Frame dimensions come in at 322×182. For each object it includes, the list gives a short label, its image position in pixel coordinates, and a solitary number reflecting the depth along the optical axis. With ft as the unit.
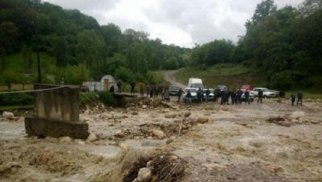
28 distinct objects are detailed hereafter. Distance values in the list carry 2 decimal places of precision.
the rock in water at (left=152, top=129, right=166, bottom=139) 80.03
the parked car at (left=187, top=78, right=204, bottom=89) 167.72
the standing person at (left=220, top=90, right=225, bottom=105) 142.20
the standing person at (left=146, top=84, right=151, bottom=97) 161.31
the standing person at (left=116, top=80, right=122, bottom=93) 174.50
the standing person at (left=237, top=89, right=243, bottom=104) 146.82
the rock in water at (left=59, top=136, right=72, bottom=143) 77.09
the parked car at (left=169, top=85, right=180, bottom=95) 176.96
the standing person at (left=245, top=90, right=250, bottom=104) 149.50
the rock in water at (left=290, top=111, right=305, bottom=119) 103.04
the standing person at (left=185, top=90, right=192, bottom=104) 142.92
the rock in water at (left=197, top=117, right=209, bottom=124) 91.08
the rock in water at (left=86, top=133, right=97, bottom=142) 78.58
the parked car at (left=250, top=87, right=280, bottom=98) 188.96
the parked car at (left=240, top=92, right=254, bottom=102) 150.82
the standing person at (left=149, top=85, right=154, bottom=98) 158.11
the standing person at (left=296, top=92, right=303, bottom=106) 146.41
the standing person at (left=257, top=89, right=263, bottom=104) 157.27
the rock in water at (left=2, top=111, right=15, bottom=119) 115.55
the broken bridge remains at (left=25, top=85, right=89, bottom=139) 79.71
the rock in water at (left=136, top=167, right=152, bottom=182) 41.29
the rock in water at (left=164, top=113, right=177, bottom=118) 108.58
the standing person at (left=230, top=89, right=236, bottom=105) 145.07
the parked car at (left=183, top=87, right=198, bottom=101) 144.97
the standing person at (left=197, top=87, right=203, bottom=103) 143.44
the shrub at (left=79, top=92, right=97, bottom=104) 145.94
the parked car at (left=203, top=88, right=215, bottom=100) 149.79
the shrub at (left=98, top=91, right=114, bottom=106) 159.53
